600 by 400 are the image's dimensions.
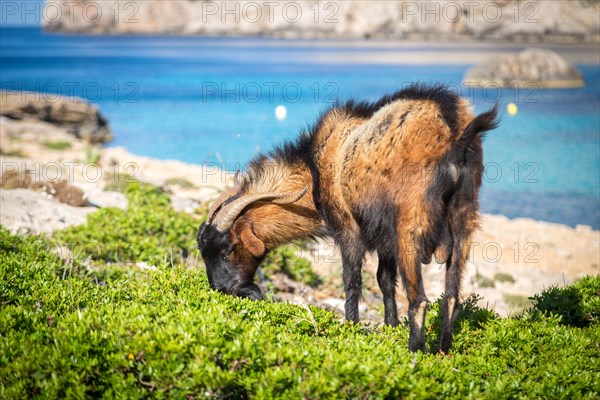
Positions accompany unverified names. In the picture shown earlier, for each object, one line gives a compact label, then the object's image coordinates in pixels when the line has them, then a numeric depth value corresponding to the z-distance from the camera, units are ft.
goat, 33.30
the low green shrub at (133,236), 53.16
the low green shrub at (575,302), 38.83
